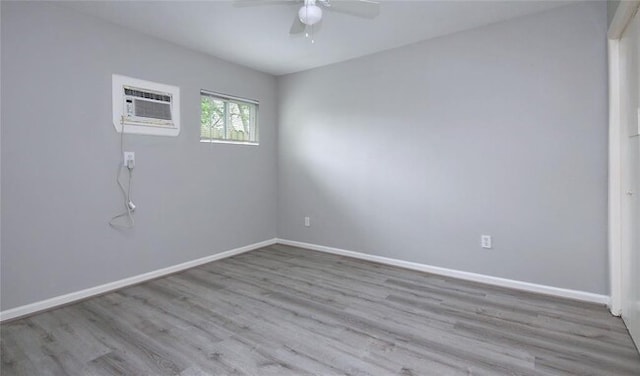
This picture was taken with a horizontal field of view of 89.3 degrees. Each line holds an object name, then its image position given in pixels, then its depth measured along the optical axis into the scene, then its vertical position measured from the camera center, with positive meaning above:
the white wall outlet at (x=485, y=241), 3.02 -0.55
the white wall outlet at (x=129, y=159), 3.00 +0.27
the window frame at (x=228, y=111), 3.78 +0.99
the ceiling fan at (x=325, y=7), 2.14 +1.21
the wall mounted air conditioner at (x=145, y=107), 2.95 +0.78
